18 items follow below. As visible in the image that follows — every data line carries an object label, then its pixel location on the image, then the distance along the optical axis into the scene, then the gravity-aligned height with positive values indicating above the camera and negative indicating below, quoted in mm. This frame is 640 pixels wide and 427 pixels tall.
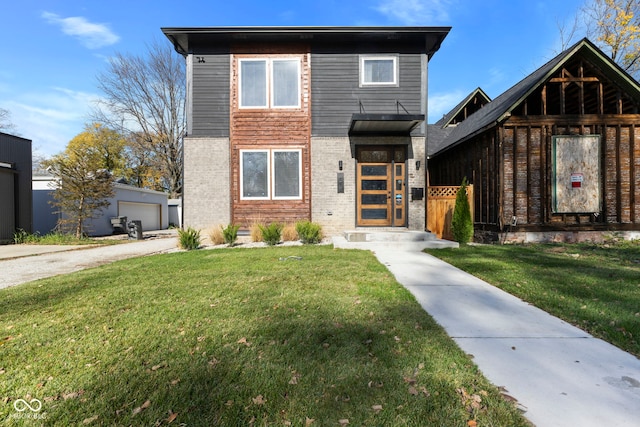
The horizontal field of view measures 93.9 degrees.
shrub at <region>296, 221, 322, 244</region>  8883 -564
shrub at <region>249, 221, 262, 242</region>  9461 -643
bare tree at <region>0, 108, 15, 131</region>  27328 +8687
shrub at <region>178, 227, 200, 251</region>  8562 -730
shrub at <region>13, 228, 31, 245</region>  11367 -837
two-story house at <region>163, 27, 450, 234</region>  10227 +2742
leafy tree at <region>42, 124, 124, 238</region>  12406 +1126
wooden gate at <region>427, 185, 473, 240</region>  9938 +153
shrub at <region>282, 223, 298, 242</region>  9484 -695
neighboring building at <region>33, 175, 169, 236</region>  14203 +301
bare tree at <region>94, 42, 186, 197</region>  27583 +9738
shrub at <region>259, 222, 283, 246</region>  8648 -631
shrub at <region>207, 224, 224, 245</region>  9398 -710
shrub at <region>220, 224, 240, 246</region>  8977 -618
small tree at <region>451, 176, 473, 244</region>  8727 -198
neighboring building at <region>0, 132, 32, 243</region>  11170 +1118
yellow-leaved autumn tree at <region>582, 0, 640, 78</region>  16922 +10578
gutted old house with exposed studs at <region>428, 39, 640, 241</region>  9180 +1608
